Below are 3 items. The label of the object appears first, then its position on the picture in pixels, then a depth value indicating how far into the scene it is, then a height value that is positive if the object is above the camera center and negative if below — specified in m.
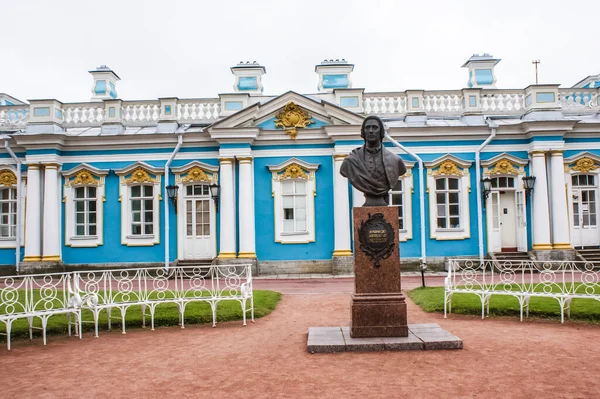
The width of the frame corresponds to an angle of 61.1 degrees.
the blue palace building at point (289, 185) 14.65 +1.25
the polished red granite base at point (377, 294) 5.95 -0.81
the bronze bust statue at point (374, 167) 6.38 +0.75
